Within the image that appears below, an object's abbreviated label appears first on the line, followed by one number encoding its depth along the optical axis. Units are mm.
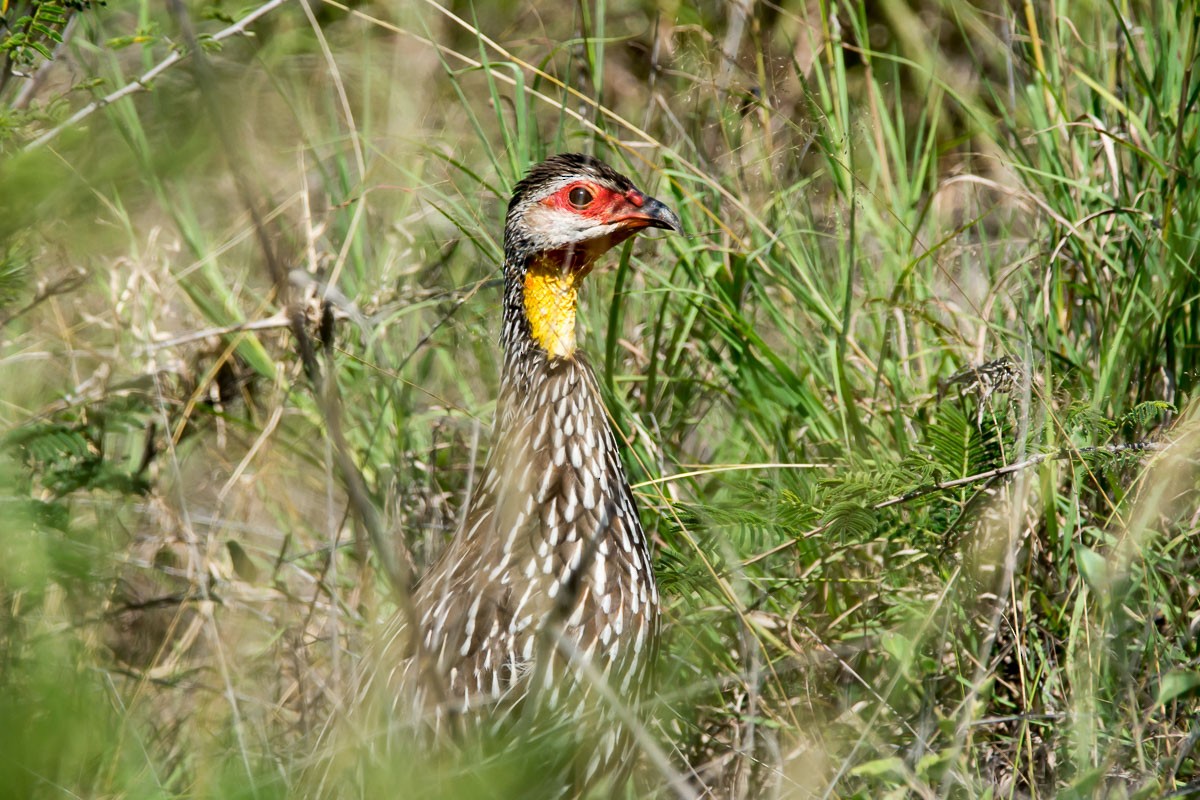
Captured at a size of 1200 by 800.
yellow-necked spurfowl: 8250
